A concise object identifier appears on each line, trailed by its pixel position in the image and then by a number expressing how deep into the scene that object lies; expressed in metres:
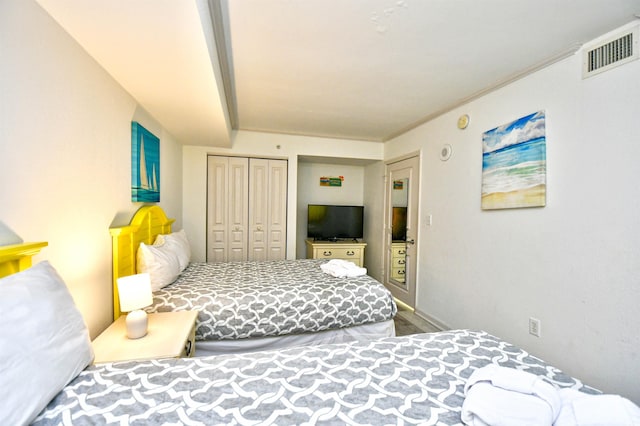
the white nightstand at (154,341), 1.39
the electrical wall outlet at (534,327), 2.10
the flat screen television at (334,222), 4.60
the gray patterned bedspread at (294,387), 0.87
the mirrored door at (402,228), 3.65
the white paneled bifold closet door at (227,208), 4.04
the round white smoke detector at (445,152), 3.03
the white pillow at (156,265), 2.10
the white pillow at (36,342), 0.73
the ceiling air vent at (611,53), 1.63
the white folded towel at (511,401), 0.81
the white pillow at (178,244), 2.52
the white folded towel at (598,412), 0.78
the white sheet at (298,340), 2.07
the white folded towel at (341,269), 2.70
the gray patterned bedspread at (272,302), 2.03
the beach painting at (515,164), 2.09
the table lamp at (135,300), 1.53
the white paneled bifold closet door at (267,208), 4.17
